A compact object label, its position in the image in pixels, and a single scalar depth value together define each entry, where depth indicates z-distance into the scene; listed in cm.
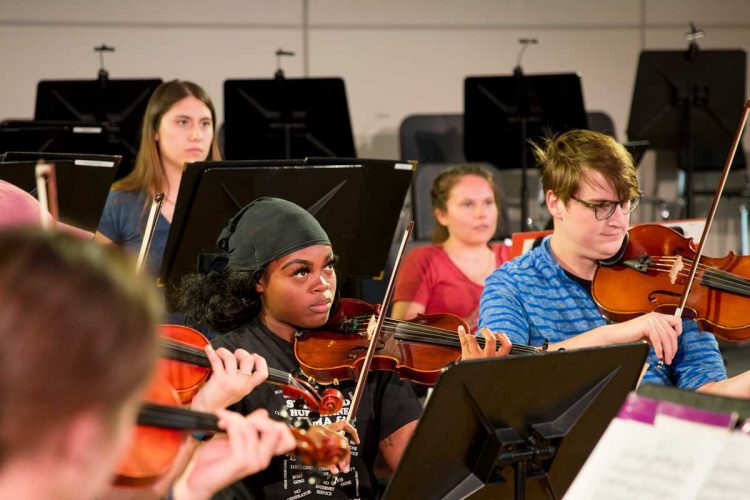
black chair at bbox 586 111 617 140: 1206
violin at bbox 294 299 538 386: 446
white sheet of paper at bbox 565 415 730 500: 255
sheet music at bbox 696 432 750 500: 246
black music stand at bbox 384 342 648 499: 328
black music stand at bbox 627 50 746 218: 1100
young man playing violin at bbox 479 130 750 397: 499
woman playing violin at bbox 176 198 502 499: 440
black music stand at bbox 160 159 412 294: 559
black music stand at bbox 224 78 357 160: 966
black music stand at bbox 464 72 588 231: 1025
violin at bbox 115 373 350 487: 295
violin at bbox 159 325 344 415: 373
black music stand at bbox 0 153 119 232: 595
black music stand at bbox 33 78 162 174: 979
